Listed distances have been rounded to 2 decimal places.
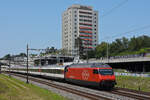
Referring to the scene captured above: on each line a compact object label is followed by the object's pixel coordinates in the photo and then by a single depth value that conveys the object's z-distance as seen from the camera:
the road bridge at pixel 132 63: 71.71
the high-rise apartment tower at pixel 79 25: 167.50
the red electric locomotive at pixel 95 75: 27.84
